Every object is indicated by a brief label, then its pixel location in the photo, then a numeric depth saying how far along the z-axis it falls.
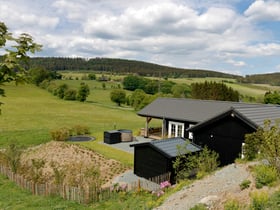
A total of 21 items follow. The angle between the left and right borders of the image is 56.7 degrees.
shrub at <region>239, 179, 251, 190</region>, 8.66
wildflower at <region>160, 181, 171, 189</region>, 12.51
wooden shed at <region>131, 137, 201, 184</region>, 14.70
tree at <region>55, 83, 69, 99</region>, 82.56
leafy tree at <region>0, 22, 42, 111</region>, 4.31
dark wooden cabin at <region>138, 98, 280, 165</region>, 16.12
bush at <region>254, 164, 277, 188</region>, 8.41
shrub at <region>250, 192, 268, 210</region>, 6.61
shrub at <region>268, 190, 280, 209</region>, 6.58
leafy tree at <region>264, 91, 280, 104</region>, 57.48
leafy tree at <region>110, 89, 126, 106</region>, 77.69
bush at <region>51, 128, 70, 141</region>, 26.22
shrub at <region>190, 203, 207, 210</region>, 7.52
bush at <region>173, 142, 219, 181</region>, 12.84
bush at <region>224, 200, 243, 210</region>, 6.89
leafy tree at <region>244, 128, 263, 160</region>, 12.25
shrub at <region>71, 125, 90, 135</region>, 29.59
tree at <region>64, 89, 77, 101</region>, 80.38
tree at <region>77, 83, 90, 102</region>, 79.12
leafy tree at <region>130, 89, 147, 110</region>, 64.66
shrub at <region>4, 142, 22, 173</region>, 16.56
